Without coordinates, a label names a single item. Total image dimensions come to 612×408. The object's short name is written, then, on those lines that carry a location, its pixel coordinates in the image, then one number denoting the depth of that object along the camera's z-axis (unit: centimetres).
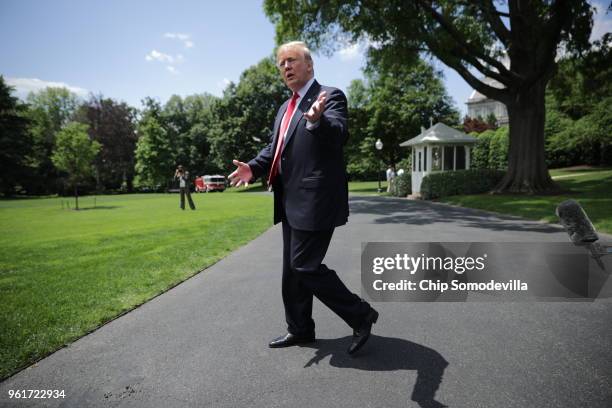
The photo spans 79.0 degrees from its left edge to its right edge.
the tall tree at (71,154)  2575
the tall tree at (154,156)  5094
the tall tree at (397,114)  3531
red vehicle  4688
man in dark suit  266
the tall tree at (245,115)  4584
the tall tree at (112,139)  5438
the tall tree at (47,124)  4759
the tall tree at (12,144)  4147
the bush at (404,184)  2342
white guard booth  2139
